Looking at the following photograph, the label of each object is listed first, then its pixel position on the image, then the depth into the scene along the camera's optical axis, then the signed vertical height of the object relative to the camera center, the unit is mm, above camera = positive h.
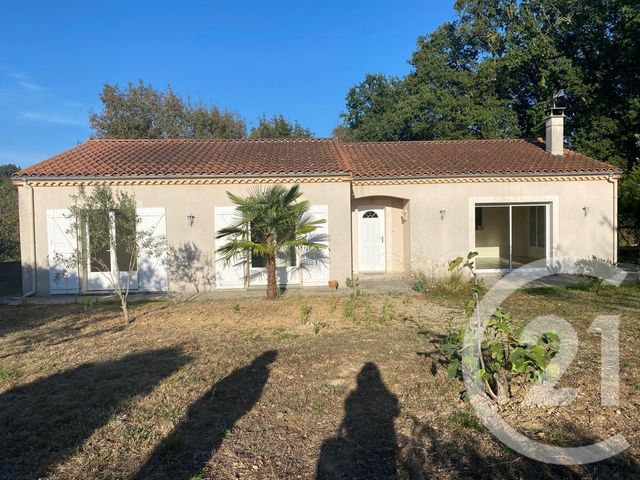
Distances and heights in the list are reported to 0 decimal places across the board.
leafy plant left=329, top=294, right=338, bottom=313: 9078 -1647
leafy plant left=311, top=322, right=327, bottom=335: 7356 -1672
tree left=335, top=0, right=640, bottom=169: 19422 +7125
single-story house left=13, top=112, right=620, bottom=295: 11656 +770
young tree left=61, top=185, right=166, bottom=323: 7949 +70
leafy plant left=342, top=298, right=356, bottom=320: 8461 -1644
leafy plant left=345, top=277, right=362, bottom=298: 11391 -1563
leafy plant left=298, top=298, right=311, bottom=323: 8172 -1627
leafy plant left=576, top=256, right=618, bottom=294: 10719 -1288
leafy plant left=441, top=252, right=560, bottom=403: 4020 -1272
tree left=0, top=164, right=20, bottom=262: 18578 +355
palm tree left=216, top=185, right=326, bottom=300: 9727 -36
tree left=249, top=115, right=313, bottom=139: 34250 +7257
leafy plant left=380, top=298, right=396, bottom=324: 8102 -1667
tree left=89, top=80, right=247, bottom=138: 30094 +7525
